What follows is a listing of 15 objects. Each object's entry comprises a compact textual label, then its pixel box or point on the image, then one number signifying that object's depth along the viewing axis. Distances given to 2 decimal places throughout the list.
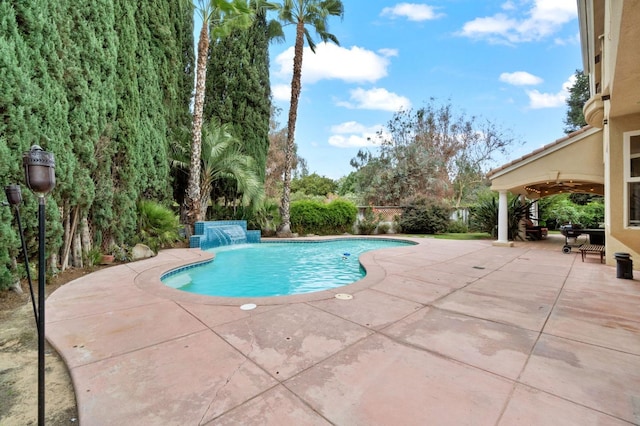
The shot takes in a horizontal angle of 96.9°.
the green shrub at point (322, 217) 14.91
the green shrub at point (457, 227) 16.25
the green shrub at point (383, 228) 16.05
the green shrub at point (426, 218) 15.83
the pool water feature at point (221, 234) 10.71
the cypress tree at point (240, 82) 15.74
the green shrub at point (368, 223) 15.91
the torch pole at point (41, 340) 1.59
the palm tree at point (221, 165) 12.25
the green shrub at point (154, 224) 8.71
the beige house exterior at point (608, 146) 3.52
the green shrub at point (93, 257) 6.56
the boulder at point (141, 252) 7.67
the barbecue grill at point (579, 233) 9.17
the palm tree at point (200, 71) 10.98
